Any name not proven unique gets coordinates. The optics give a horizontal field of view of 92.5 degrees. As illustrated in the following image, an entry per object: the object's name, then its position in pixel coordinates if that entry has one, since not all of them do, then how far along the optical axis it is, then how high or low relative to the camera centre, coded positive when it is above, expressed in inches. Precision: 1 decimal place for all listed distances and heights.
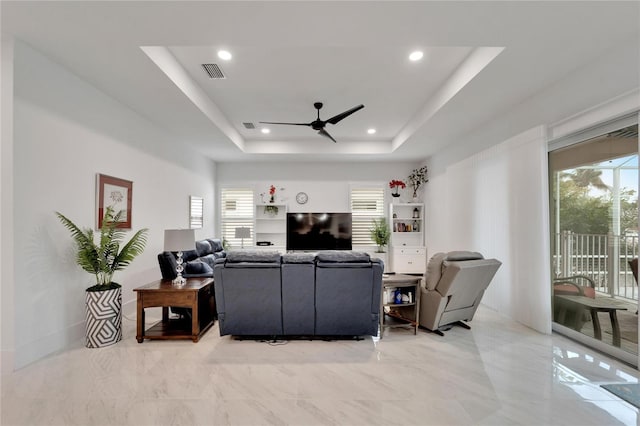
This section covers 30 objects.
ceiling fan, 156.9 +50.1
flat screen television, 288.2 -16.0
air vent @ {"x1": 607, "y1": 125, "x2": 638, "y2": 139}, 107.6 +29.2
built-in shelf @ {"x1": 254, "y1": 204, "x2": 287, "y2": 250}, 297.6 -9.6
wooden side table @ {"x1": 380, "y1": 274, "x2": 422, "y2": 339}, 137.6 -40.9
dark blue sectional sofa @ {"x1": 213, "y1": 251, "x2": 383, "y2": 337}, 124.9 -32.7
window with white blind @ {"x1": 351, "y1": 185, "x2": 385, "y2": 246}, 303.7 +4.9
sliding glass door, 110.3 -9.9
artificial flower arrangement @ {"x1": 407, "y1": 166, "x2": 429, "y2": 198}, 288.2 +34.6
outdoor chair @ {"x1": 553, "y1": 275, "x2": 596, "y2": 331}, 128.0 -34.2
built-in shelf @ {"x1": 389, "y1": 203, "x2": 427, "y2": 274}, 284.4 -24.7
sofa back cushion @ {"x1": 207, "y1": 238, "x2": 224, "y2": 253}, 238.8 -24.7
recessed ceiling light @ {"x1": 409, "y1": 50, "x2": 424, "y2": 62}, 126.5 +66.6
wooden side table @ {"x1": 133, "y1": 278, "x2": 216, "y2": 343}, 128.4 -37.4
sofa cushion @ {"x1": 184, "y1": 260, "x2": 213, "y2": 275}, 164.1 -29.0
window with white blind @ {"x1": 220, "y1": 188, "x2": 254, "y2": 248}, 301.6 +3.4
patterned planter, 121.3 -41.2
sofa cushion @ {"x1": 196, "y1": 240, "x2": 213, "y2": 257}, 211.5 -23.8
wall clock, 300.7 +16.8
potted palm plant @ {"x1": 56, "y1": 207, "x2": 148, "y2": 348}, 121.3 -27.7
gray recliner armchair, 129.7 -32.0
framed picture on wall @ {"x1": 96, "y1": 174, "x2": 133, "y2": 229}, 140.4 +9.2
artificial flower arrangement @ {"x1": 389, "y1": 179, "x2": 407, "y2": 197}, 292.8 +27.7
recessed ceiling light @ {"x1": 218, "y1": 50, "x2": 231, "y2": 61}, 125.9 +66.8
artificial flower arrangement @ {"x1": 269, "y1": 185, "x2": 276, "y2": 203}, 295.1 +19.6
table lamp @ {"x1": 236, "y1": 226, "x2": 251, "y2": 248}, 273.4 -16.6
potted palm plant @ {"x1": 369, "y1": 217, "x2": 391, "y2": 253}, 293.6 -19.3
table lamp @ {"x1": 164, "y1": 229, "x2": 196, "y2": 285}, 141.9 -12.5
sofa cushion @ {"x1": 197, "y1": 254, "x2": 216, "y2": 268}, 202.5 -30.0
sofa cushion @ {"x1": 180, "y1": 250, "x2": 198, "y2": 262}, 182.4 -25.4
